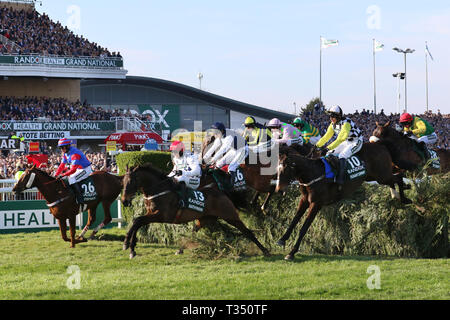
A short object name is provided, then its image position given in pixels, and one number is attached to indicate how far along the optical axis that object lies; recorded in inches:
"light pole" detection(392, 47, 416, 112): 1673.2
